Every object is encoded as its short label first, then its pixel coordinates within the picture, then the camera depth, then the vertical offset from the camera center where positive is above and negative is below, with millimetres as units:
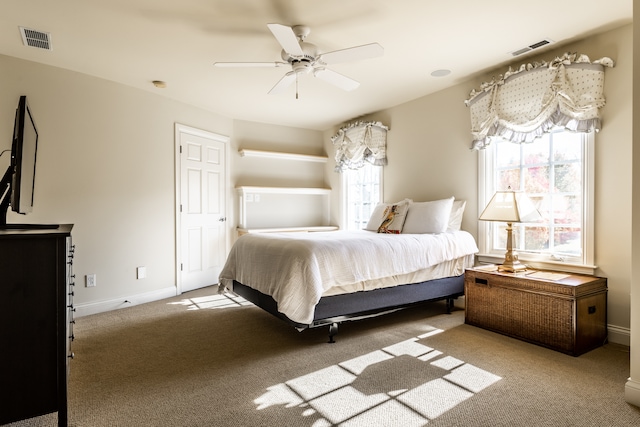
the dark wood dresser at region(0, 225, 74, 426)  1500 -483
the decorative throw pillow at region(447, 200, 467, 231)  3881 -59
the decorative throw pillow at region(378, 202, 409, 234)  3960 -94
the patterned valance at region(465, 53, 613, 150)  2873 +989
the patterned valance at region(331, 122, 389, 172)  5043 +986
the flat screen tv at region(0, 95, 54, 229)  1779 +176
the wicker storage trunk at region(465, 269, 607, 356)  2568 -749
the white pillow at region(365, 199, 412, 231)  4227 -56
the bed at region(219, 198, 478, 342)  2652 -490
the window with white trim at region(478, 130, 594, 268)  3002 +188
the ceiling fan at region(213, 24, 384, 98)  2426 +1142
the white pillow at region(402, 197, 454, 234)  3689 -67
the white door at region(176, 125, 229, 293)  4637 +61
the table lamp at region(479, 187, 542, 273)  3062 -12
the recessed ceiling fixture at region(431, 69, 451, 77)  3654 +1424
